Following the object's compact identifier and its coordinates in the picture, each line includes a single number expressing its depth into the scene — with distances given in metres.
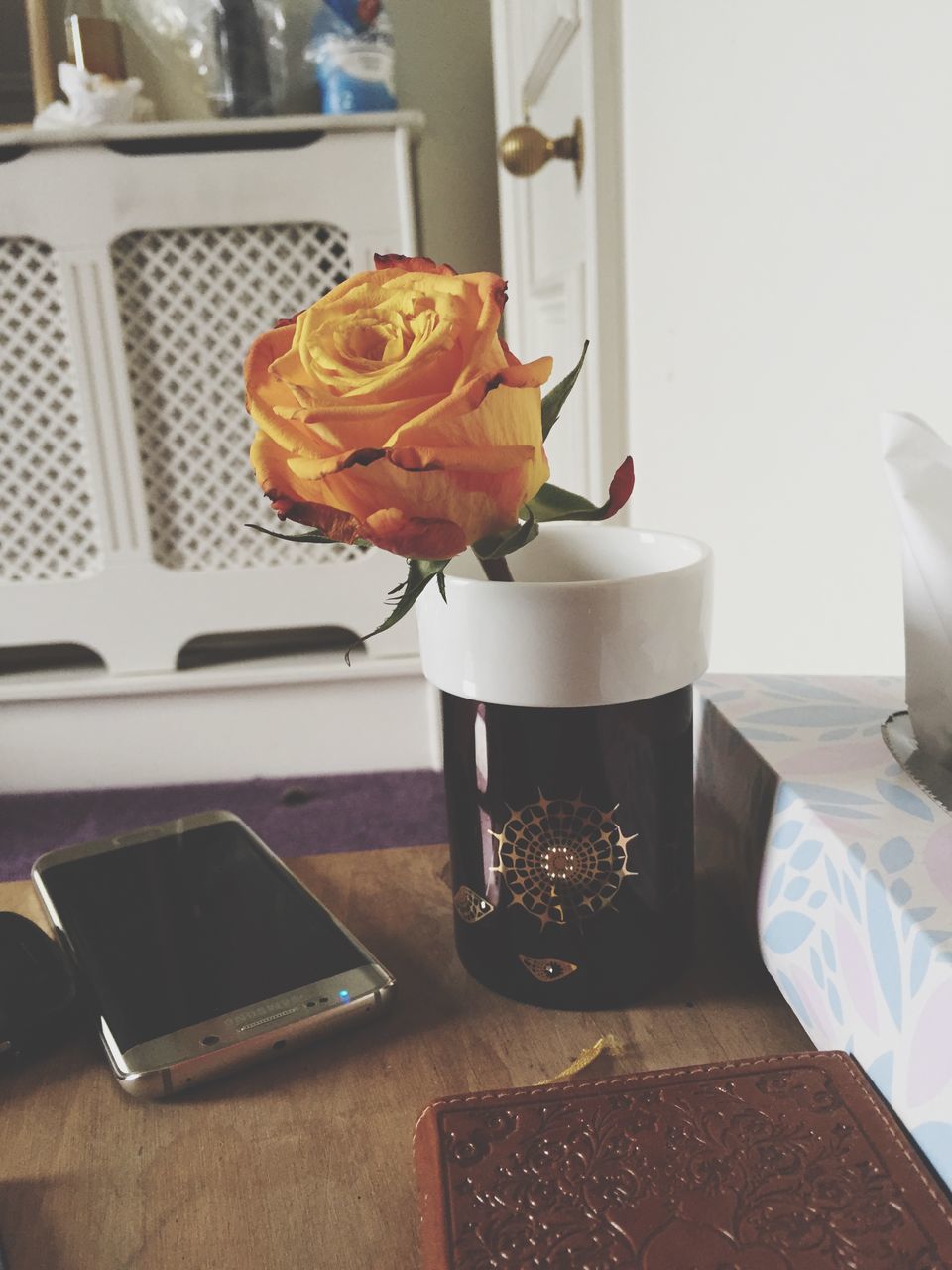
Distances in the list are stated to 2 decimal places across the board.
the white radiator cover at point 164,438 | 1.34
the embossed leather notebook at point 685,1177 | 0.27
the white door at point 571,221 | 1.02
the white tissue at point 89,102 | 1.33
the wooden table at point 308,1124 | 0.31
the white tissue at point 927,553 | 0.36
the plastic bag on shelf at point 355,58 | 1.40
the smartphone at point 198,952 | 0.38
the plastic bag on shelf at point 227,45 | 1.39
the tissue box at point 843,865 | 0.29
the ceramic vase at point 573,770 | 0.36
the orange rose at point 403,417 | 0.30
